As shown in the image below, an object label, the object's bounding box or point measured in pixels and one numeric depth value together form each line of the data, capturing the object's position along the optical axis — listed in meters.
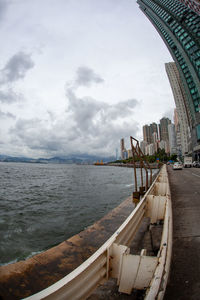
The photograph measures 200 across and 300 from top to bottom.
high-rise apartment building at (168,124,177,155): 167.65
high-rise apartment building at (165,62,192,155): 111.72
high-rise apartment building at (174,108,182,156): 133.70
